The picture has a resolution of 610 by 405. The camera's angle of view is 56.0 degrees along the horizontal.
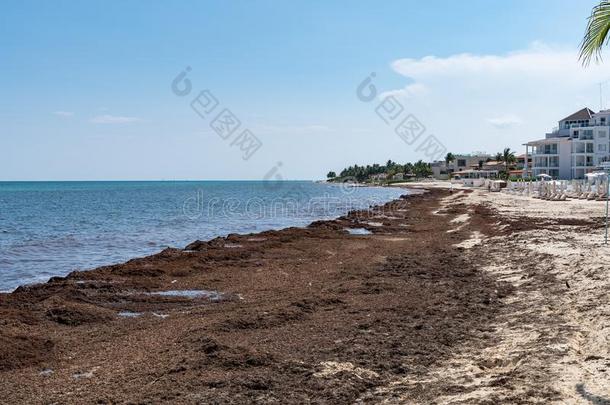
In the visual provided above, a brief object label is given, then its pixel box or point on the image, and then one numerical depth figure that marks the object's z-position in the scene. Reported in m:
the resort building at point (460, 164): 157.75
